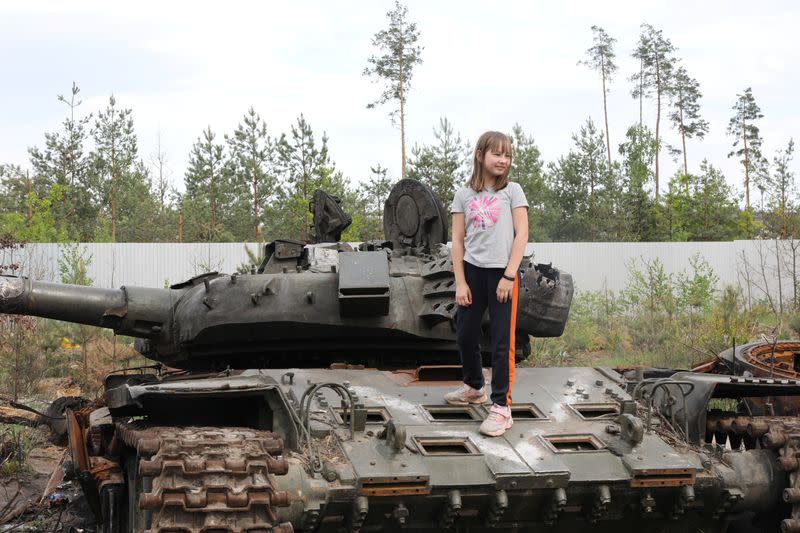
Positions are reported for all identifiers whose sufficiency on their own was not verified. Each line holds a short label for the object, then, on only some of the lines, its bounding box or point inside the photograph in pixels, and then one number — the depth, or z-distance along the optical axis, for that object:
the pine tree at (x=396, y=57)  31.11
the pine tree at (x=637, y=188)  38.16
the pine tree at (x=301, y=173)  29.30
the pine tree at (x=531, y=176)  40.03
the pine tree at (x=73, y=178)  35.50
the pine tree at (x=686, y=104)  41.66
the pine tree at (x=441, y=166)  32.29
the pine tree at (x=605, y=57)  40.62
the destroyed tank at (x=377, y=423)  5.86
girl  6.69
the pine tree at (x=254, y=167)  32.51
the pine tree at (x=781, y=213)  26.64
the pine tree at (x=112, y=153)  36.28
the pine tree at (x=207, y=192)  34.66
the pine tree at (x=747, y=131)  42.88
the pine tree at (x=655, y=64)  40.88
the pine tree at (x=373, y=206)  29.93
